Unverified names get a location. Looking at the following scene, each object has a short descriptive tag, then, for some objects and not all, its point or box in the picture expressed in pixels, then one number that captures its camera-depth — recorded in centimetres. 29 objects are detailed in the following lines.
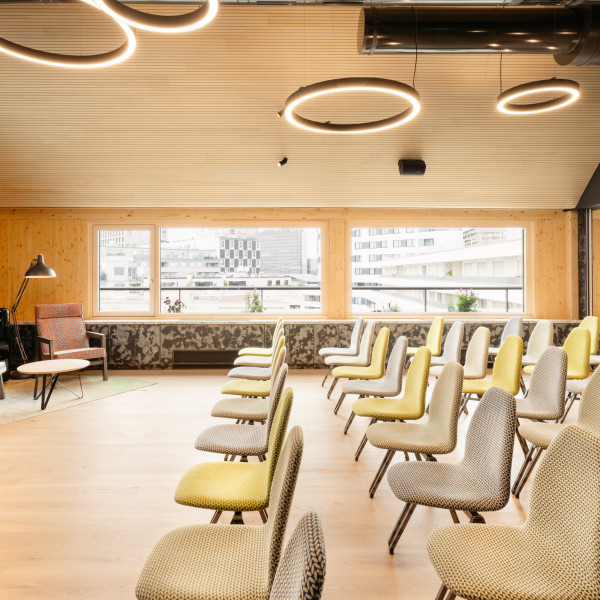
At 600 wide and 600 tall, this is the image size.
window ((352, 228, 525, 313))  815
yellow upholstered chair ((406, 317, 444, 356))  575
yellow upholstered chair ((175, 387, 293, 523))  186
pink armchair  645
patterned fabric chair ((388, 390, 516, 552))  198
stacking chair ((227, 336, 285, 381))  442
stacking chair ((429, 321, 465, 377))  494
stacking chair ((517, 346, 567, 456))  313
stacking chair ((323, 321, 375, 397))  530
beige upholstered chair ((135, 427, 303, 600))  136
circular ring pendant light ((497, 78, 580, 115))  401
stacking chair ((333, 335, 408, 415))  386
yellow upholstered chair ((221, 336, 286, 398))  358
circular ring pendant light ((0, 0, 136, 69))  332
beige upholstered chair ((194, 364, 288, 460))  238
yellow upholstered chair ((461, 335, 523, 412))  343
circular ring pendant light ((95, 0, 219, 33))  258
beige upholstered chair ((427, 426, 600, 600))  146
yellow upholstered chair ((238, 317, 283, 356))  584
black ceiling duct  411
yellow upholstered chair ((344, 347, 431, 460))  315
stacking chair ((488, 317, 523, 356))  576
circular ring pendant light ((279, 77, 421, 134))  347
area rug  512
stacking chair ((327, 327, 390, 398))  447
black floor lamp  643
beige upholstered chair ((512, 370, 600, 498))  264
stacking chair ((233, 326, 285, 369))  503
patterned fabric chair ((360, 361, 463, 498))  260
